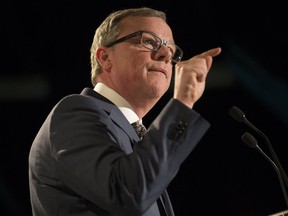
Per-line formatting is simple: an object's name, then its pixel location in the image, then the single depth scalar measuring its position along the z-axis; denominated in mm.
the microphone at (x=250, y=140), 5674
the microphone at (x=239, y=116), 5649
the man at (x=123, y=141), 5238
